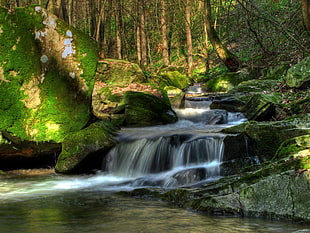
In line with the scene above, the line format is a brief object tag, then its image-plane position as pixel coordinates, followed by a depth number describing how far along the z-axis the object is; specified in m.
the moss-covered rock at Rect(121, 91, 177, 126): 11.60
